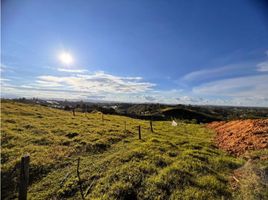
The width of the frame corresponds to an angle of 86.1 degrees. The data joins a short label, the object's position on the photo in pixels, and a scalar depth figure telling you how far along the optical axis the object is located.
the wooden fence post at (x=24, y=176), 4.17
